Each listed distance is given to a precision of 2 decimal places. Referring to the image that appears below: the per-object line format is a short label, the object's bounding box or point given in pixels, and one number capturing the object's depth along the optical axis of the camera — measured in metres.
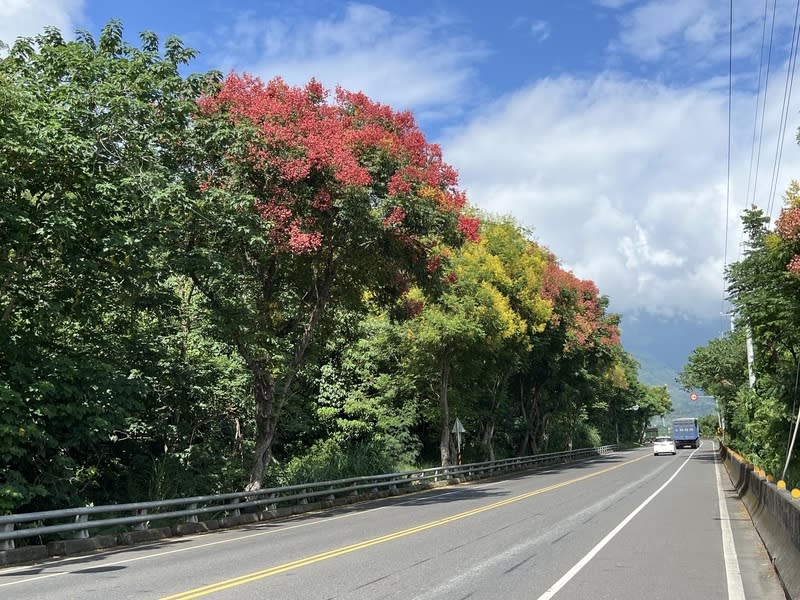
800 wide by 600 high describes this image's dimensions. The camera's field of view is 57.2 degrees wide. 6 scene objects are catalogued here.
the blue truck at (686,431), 87.25
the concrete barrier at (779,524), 8.66
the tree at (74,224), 13.56
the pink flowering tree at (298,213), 17.05
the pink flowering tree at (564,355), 40.81
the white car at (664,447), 62.41
